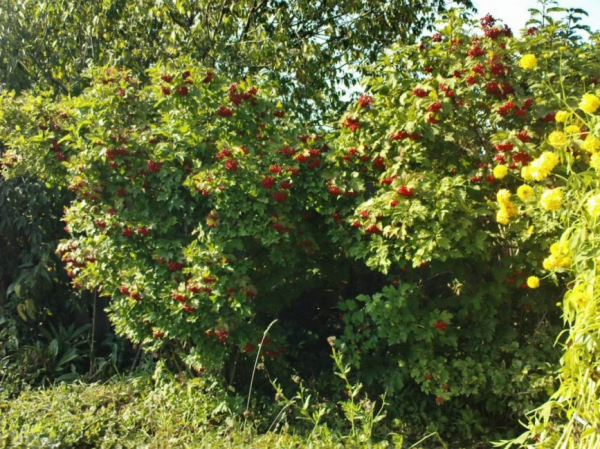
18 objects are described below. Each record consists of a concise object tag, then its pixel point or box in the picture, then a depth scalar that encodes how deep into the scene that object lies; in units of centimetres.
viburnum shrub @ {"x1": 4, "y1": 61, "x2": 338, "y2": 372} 390
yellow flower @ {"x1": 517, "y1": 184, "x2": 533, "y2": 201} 311
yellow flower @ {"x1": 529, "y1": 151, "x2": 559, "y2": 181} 294
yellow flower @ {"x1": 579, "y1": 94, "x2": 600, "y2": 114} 280
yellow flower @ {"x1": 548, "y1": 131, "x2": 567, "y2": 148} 301
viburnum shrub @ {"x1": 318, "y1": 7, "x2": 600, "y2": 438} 358
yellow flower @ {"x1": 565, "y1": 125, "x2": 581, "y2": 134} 300
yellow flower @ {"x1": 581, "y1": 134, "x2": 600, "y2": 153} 283
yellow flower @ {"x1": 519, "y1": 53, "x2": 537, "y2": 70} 333
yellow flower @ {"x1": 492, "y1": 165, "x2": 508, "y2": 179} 331
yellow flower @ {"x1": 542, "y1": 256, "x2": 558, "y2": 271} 294
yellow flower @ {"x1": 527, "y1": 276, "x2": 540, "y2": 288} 312
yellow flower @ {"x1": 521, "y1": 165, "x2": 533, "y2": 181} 311
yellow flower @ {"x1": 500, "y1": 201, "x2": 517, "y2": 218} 323
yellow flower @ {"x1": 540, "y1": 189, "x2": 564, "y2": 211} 288
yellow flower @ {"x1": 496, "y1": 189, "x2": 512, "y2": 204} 320
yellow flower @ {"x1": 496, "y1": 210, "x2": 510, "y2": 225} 323
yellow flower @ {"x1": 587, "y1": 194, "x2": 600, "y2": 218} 256
